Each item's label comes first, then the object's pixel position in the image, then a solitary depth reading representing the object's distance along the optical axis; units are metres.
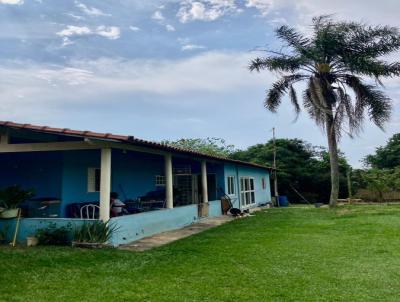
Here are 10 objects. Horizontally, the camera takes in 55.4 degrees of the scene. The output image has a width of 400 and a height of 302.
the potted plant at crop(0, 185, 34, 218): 8.68
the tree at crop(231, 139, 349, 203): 29.20
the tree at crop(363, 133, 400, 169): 33.88
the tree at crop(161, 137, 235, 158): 42.51
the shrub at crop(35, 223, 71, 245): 8.46
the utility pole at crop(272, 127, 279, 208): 25.64
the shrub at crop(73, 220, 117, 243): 8.23
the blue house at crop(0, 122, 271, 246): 8.67
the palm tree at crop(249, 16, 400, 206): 19.03
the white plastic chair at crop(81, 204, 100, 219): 9.94
